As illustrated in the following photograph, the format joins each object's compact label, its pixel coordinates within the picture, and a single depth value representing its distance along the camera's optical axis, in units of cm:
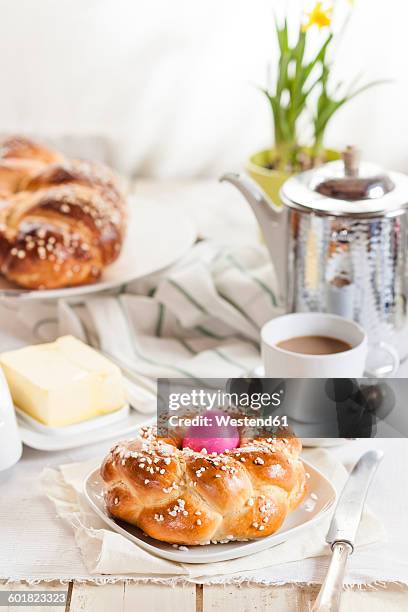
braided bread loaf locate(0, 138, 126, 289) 143
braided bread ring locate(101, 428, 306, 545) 107
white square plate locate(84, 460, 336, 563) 107
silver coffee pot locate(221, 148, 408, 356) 129
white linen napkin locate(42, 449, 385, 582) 107
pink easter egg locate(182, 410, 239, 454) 110
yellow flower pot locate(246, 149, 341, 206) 161
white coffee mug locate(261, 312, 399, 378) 119
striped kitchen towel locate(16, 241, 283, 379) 140
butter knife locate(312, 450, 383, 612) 102
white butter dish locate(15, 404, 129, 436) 123
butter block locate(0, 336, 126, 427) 123
